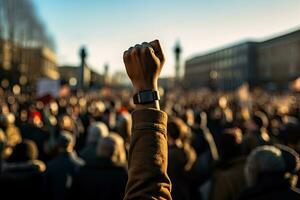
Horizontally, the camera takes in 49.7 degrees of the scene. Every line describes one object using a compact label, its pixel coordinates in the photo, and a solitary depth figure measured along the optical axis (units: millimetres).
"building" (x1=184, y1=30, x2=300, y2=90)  64501
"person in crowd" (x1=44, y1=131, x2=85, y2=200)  3225
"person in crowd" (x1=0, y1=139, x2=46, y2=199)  2976
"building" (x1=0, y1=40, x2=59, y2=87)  29565
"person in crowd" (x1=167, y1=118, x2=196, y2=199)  3147
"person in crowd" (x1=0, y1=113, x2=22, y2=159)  4859
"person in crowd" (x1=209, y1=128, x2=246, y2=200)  2993
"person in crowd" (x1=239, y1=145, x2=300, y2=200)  2171
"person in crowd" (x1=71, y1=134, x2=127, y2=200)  2937
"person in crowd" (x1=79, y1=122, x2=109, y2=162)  3965
